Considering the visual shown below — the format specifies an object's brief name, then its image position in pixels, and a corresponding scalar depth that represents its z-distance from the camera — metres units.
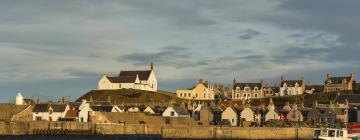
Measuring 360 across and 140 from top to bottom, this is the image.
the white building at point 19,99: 132.75
